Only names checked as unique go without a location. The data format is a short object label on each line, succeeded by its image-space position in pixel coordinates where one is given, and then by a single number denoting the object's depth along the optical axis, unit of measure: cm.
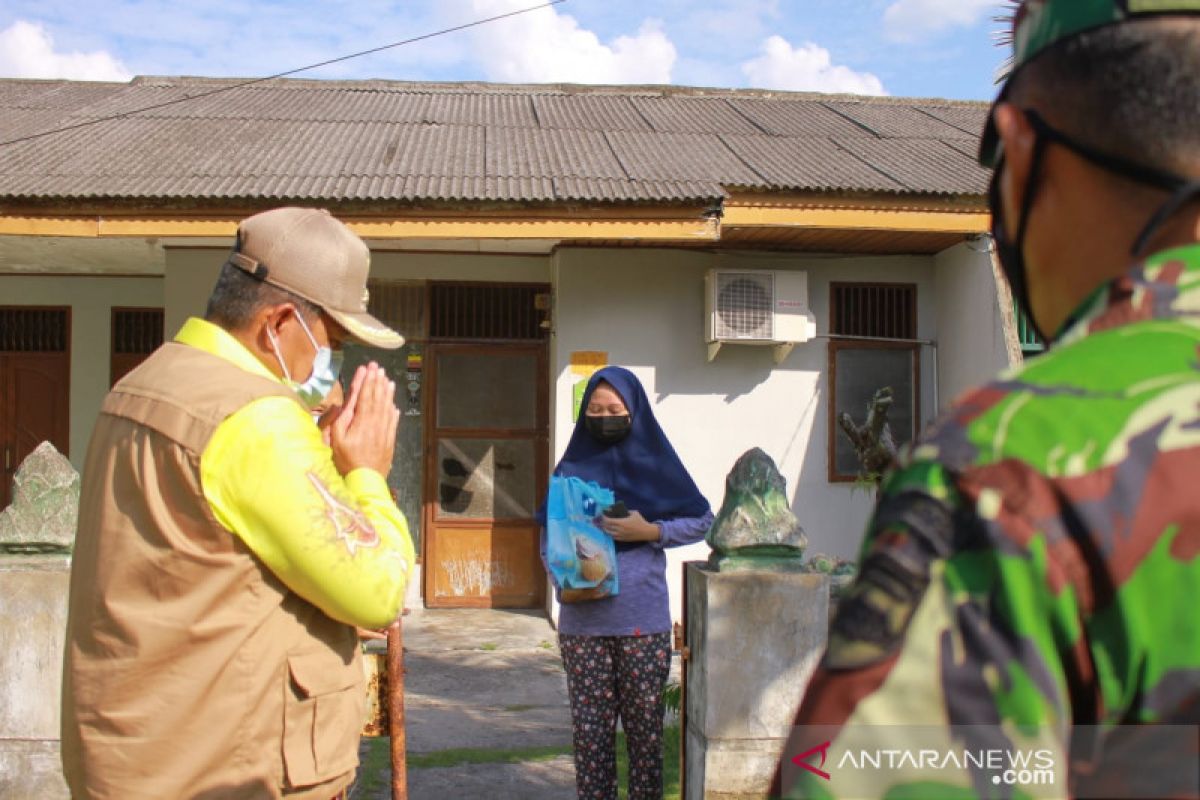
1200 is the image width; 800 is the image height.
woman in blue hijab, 393
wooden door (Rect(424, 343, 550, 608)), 877
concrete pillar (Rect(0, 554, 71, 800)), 395
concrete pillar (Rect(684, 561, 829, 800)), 390
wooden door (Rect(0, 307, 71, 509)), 952
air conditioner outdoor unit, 799
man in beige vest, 179
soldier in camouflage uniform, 76
